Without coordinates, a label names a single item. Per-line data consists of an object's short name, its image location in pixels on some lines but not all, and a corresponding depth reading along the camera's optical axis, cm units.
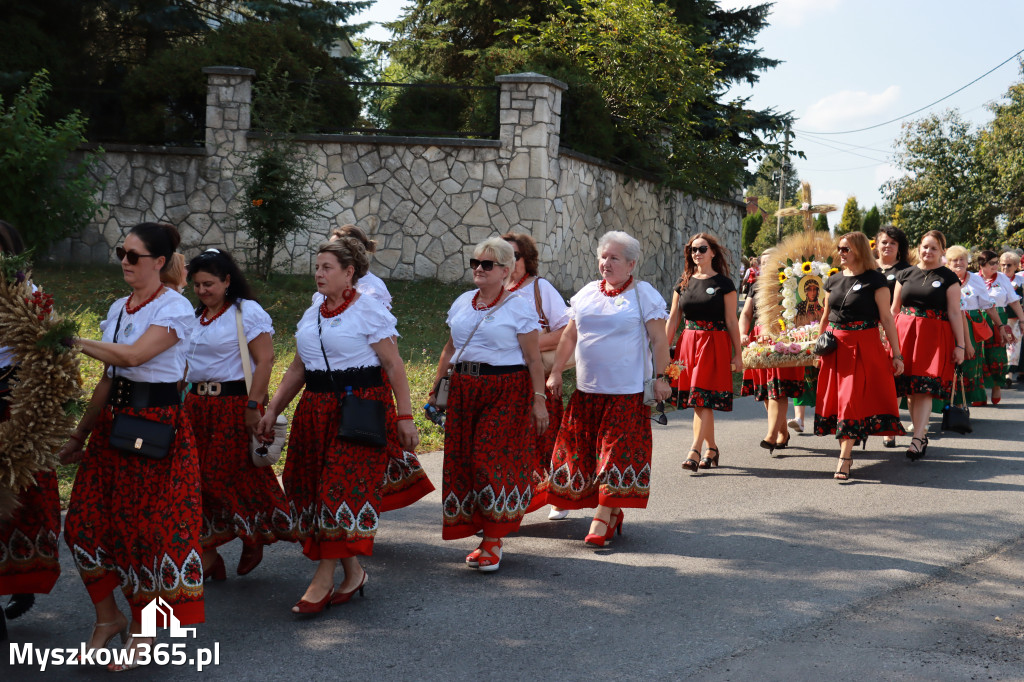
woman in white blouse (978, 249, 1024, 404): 1271
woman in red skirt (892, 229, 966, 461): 955
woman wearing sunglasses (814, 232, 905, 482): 840
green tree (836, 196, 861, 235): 5500
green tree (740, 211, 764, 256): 5584
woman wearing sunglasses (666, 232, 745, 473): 845
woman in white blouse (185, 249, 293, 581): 520
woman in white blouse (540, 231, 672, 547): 628
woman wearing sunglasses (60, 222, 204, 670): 420
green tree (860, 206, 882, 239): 4944
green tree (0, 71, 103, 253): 1331
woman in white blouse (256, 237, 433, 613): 489
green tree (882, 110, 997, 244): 3072
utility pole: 2138
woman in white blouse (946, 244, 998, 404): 1142
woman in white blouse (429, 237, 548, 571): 563
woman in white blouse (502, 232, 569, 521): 670
